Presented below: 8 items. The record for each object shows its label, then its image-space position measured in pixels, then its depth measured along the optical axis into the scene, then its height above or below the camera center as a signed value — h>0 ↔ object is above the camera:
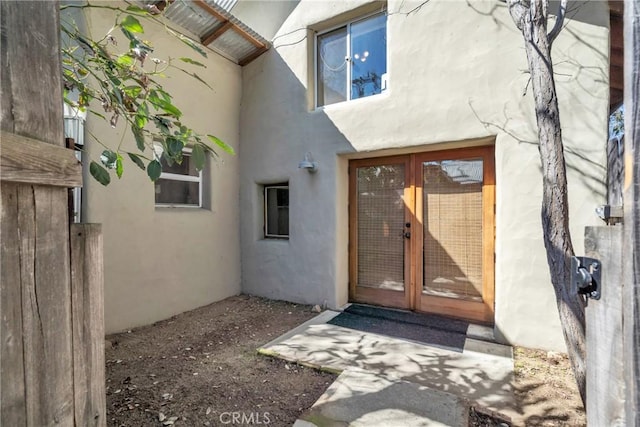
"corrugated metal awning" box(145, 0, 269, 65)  4.21 +2.86
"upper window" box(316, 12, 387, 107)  4.48 +2.39
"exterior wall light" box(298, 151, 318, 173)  4.71 +0.75
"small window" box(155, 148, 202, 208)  4.55 +0.42
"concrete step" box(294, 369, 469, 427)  2.15 -1.52
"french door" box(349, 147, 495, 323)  3.96 -0.30
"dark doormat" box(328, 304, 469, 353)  3.62 -1.54
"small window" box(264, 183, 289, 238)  5.44 +0.01
